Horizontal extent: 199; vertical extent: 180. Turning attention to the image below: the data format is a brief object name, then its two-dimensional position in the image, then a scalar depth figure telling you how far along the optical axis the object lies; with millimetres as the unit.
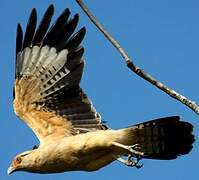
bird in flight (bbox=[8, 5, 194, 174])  15359
